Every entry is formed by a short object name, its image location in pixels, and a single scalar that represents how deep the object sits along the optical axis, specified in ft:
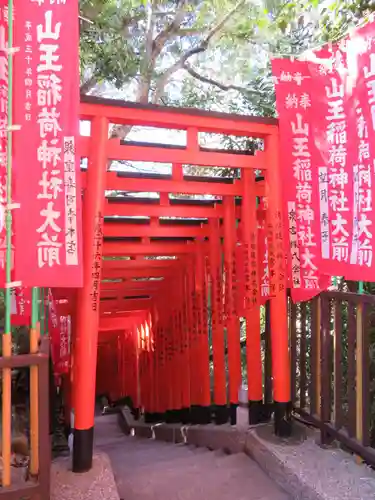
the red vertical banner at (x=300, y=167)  13.53
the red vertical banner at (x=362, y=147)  11.40
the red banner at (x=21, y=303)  13.21
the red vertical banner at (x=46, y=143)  10.16
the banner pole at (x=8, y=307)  9.27
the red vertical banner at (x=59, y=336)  22.07
